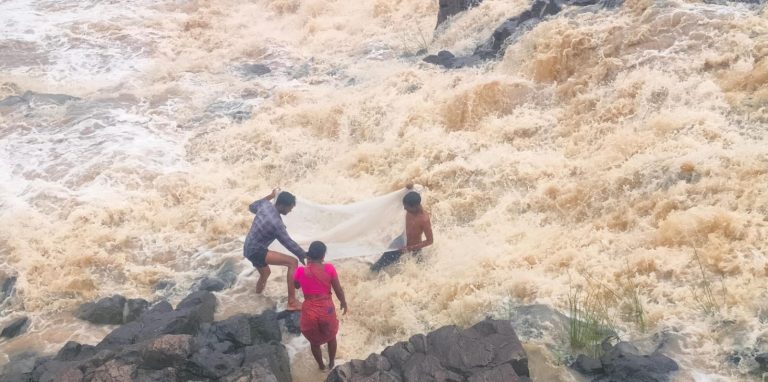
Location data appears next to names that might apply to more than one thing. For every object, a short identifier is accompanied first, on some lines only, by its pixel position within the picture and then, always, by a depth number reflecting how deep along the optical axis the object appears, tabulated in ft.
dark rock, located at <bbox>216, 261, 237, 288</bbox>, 24.66
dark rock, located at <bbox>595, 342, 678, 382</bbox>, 15.24
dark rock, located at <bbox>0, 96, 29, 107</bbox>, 43.98
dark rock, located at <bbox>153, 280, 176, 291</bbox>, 25.03
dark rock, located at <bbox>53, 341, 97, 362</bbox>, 18.53
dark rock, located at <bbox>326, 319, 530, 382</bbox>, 15.34
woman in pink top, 16.81
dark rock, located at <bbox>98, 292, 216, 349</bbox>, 18.88
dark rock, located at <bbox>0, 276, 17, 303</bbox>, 24.91
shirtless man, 21.44
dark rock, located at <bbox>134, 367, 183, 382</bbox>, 15.75
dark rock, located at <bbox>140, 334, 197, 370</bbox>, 16.22
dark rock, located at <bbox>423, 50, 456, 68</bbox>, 41.37
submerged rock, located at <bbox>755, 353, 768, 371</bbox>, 15.22
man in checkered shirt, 19.89
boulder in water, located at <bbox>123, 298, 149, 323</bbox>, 22.75
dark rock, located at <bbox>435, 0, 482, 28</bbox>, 49.96
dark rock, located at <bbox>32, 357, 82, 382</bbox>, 15.92
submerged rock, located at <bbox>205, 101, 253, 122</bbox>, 40.85
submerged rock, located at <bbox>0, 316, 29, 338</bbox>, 22.53
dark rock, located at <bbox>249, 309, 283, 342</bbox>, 19.56
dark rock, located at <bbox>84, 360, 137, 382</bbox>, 15.78
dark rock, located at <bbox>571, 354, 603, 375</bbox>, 16.07
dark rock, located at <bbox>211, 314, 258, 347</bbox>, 18.80
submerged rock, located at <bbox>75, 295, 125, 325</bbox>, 22.72
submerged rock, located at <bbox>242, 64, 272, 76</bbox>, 49.34
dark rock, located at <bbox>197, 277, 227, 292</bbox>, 24.27
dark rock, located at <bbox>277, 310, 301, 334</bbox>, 20.72
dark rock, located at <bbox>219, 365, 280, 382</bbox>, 15.70
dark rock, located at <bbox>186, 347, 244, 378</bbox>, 16.28
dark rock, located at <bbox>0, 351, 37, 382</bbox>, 18.01
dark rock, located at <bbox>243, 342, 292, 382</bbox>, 16.53
